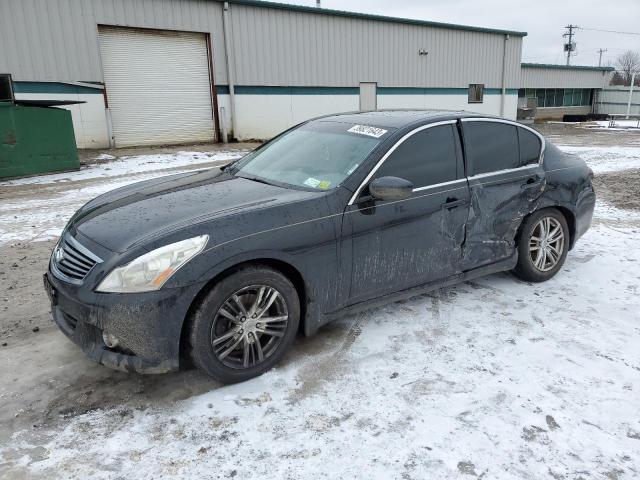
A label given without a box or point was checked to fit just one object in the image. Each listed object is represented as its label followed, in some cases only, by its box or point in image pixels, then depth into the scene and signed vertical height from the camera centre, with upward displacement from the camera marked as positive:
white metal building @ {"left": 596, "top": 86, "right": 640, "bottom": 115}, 39.95 -1.14
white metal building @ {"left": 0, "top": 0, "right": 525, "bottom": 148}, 15.24 +1.20
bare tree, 86.25 +3.75
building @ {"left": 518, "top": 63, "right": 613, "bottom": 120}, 35.62 -0.07
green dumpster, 10.45 -0.78
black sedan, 2.86 -0.90
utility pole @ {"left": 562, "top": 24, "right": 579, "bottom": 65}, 66.74 +5.36
